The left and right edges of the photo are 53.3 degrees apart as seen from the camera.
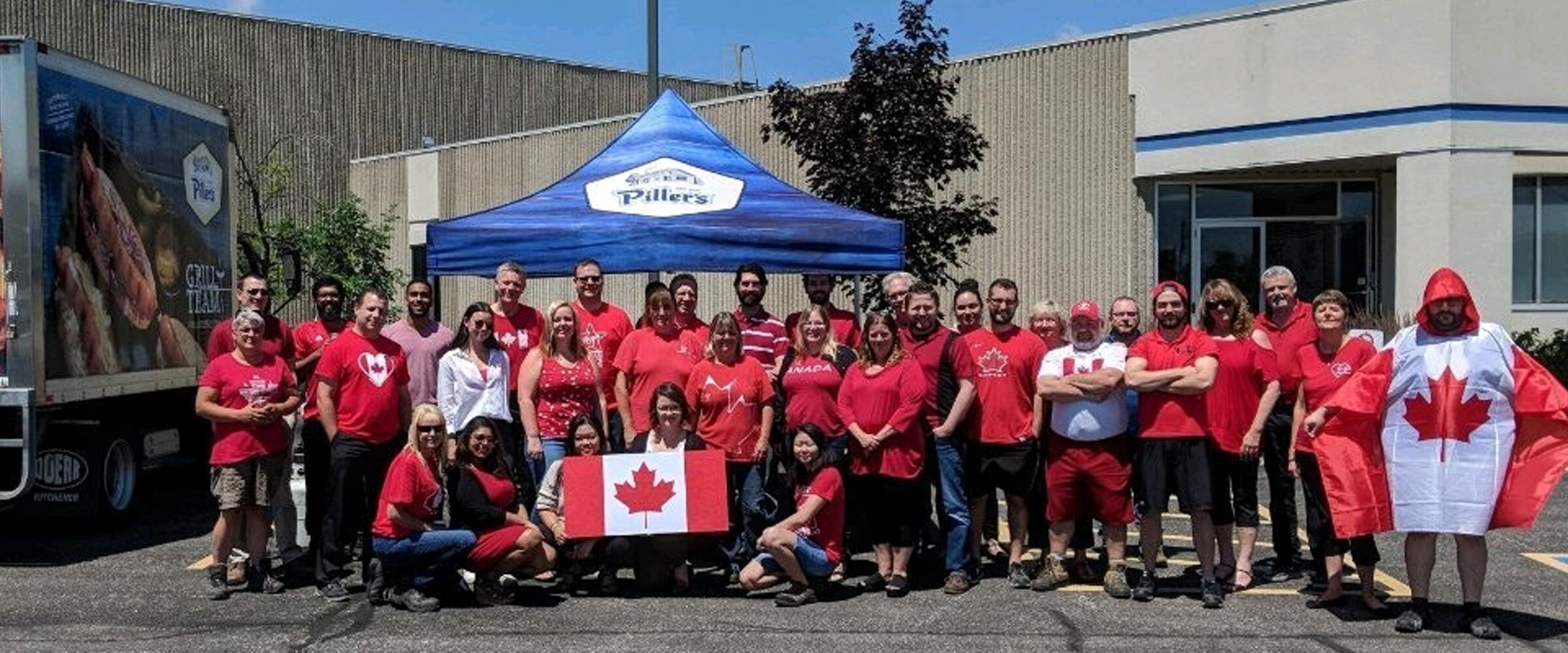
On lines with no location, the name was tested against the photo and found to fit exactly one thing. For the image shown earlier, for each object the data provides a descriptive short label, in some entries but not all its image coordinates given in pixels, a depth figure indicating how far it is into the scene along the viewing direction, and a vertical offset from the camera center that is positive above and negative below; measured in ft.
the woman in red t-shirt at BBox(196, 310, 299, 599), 27.30 -2.42
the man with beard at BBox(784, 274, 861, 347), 32.19 -0.46
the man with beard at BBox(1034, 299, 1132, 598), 26.99 -2.52
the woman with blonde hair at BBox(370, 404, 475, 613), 25.82 -3.82
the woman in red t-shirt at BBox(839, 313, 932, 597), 27.37 -2.55
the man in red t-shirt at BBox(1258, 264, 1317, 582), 27.86 -1.12
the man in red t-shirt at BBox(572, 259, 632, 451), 30.86 -0.50
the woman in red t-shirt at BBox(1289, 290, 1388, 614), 26.37 -1.72
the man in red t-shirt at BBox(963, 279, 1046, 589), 28.04 -2.15
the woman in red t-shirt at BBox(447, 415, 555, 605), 26.32 -3.77
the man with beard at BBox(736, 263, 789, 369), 30.99 -0.61
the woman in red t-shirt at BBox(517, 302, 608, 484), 28.50 -1.75
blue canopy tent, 34.96 +1.48
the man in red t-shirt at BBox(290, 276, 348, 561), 28.96 -1.49
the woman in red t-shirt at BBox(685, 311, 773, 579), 27.94 -2.16
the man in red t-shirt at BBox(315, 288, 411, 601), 27.61 -2.07
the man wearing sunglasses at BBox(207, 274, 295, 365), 29.71 -0.62
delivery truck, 29.68 +0.60
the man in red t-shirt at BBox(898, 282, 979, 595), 27.84 -2.08
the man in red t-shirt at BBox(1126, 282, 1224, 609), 26.21 -2.06
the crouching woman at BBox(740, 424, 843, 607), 26.63 -4.13
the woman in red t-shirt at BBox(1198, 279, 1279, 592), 26.94 -1.83
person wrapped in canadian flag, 24.29 -2.25
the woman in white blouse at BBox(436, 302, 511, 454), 28.37 -1.44
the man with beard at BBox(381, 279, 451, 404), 29.76 -0.80
